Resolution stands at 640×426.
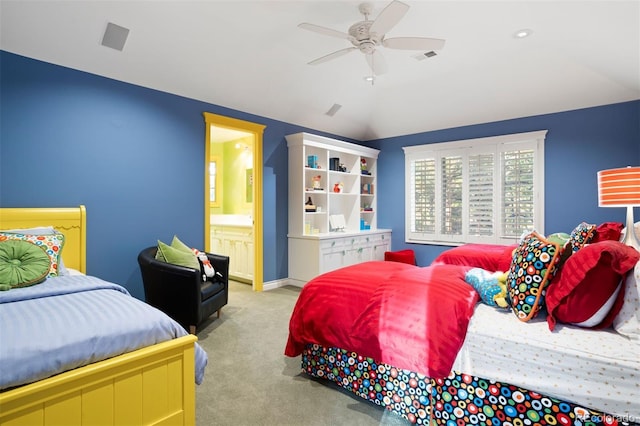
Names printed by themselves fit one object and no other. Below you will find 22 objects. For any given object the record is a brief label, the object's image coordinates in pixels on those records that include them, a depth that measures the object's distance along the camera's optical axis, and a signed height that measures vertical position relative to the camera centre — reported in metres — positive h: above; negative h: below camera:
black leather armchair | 3.00 -0.73
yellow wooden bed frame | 1.24 -0.75
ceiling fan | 2.44 +1.42
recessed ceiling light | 3.36 +1.80
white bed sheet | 1.32 -0.64
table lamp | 2.48 +0.18
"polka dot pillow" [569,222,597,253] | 1.95 -0.15
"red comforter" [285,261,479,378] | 1.75 -0.59
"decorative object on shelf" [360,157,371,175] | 6.20 +0.83
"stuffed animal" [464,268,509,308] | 1.89 -0.44
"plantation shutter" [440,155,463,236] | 5.46 +0.28
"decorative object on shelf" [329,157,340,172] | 5.58 +0.81
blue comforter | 1.26 -0.50
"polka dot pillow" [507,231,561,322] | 1.69 -0.33
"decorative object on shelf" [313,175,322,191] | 5.40 +0.47
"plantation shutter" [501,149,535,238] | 4.86 +0.30
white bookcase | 5.02 +0.09
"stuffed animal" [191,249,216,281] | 3.49 -0.56
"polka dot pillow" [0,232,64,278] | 2.40 -0.22
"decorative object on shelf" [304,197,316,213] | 5.14 +0.08
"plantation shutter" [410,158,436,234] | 5.74 +0.28
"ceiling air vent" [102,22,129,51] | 2.96 +1.58
